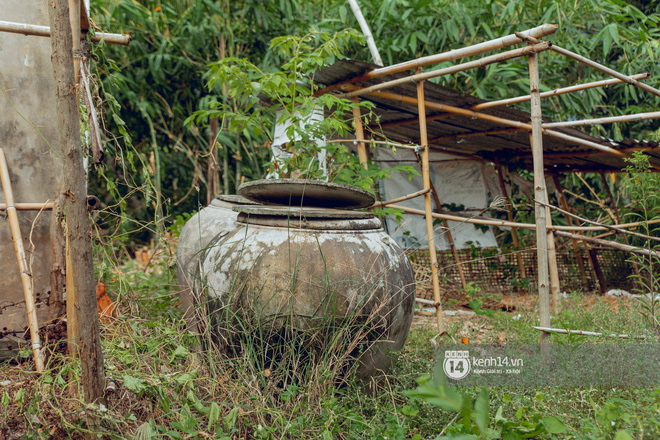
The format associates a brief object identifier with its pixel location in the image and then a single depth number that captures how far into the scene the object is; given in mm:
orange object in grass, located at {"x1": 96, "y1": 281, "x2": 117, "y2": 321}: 3037
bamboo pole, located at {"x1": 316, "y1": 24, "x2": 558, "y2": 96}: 3254
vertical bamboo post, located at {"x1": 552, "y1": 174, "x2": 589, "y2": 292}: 7422
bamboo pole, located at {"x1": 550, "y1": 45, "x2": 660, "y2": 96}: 3530
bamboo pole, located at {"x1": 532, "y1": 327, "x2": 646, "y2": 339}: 3146
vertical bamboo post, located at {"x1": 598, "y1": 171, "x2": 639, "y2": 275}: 7306
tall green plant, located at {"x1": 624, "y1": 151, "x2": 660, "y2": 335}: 3365
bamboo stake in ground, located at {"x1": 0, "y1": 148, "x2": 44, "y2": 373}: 2549
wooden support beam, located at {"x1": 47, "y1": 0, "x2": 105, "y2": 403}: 2012
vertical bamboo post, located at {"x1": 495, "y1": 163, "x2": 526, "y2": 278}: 7389
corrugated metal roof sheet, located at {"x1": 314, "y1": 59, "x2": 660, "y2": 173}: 4352
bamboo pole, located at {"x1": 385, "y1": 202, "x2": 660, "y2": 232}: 4375
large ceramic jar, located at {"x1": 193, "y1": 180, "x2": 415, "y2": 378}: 2545
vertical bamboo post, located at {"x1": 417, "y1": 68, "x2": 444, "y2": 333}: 3797
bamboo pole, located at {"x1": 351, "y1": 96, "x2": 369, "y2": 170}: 4352
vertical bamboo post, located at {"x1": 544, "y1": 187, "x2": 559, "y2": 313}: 5023
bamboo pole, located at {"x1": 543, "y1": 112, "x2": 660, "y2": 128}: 4301
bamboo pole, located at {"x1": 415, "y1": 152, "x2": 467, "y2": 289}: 7012
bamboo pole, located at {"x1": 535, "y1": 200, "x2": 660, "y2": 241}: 3381
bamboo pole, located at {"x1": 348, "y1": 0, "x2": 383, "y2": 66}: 5477
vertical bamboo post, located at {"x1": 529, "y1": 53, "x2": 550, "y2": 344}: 3434
